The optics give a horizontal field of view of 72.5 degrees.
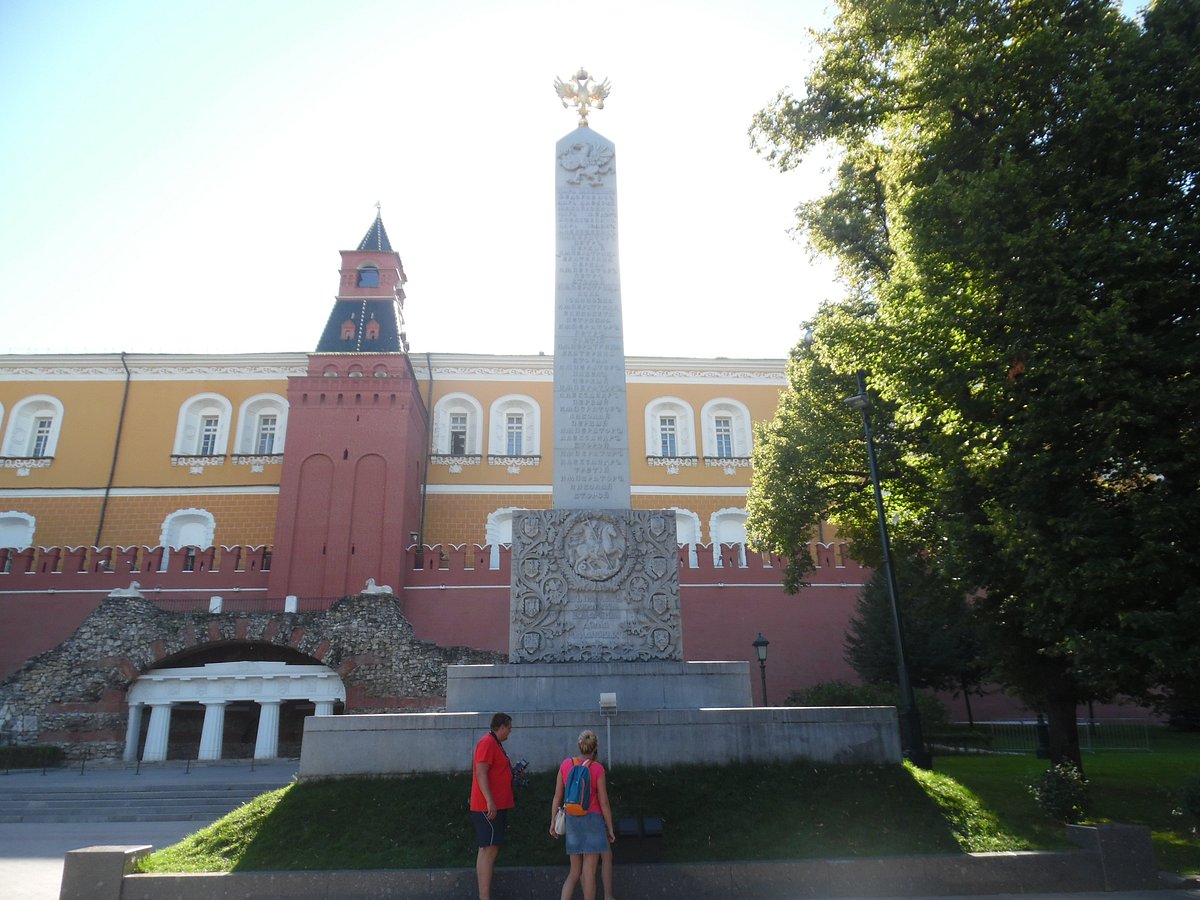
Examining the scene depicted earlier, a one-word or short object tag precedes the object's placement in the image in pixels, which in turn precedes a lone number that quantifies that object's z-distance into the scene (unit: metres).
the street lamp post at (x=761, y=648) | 18.89
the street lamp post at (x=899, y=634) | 10.68
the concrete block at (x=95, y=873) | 6.42
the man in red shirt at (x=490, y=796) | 6.02
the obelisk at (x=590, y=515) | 9.66
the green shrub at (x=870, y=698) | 17.29
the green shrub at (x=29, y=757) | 17.94
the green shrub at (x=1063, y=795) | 8.03
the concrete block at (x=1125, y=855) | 6.90
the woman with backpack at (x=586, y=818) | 5.79
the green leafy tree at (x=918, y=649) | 21.45
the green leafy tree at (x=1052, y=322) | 9.30
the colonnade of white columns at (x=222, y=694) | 19.81
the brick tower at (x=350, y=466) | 26.06
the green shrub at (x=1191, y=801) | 8.95
